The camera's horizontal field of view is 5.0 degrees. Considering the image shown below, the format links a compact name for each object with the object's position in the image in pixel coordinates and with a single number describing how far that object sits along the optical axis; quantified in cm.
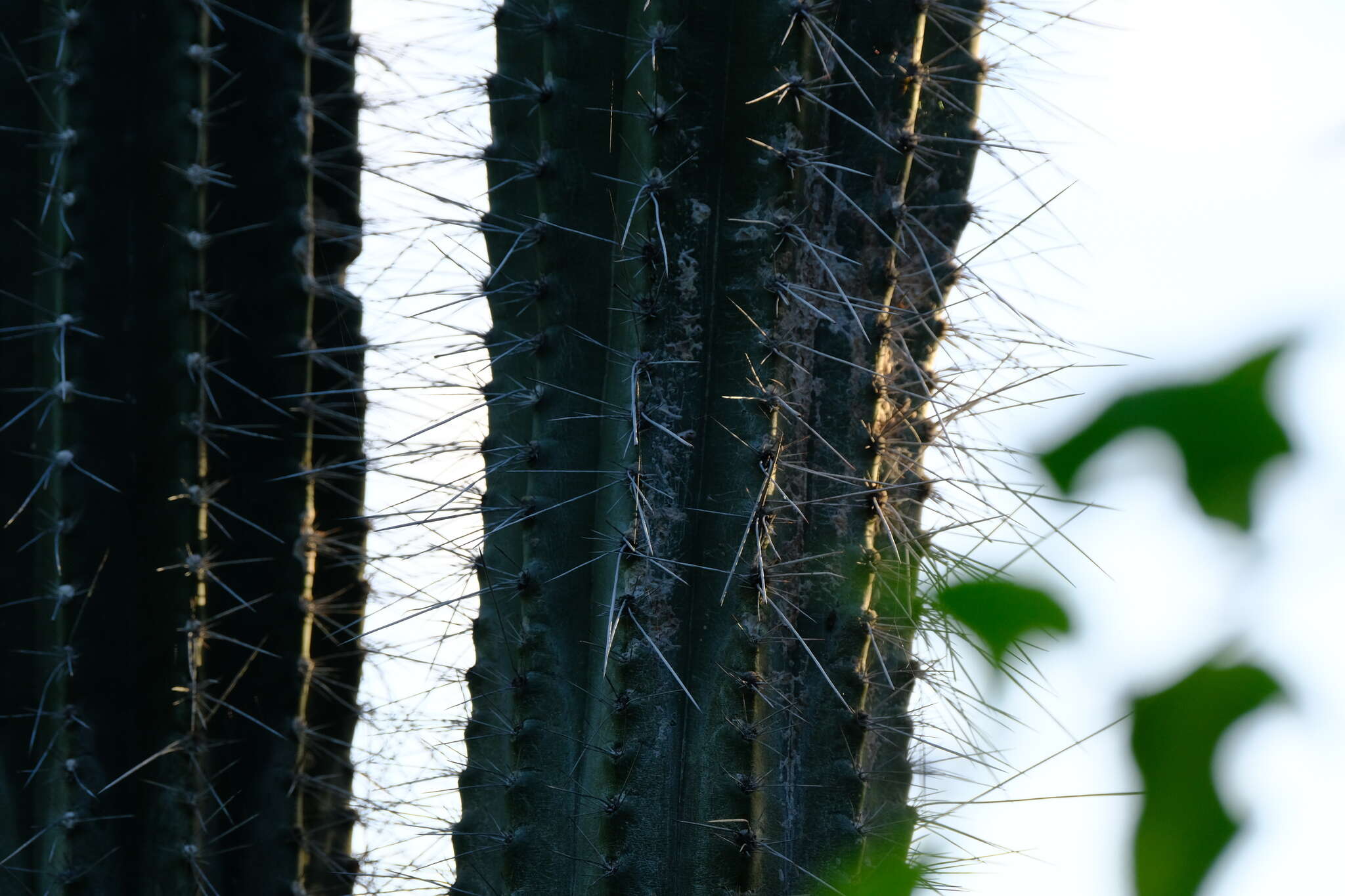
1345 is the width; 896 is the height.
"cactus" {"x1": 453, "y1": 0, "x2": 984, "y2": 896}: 523
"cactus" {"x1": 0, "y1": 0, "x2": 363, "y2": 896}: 535
